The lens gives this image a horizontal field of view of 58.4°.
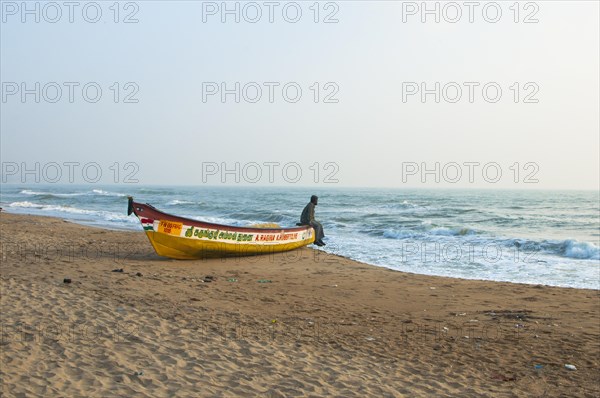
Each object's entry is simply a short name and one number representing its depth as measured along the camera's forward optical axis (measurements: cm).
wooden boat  1293
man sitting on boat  1743
